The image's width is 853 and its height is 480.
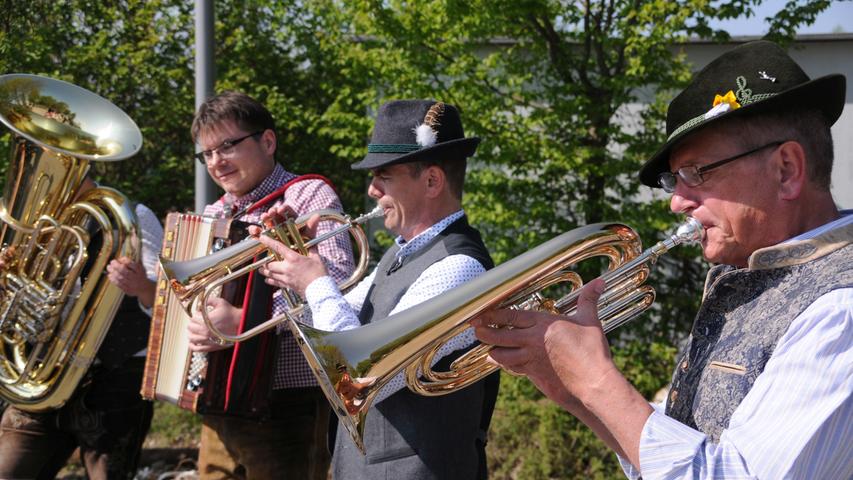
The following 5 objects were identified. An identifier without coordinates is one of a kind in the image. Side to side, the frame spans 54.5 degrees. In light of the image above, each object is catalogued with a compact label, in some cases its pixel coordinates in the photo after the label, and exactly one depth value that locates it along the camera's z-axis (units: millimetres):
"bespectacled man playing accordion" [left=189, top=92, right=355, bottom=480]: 3518
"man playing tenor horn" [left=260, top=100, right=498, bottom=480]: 2604
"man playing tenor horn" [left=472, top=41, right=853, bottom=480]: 1468
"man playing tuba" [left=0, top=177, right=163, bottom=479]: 4102
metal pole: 4871
